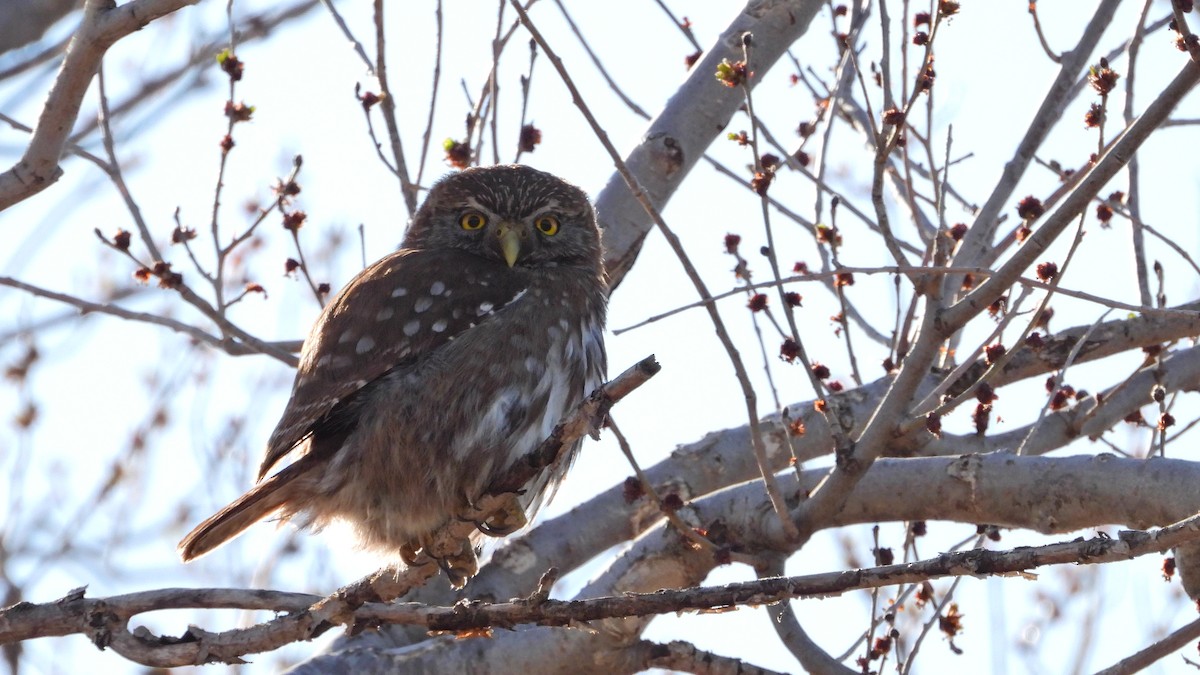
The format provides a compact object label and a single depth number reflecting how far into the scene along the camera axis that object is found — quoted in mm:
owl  9703
